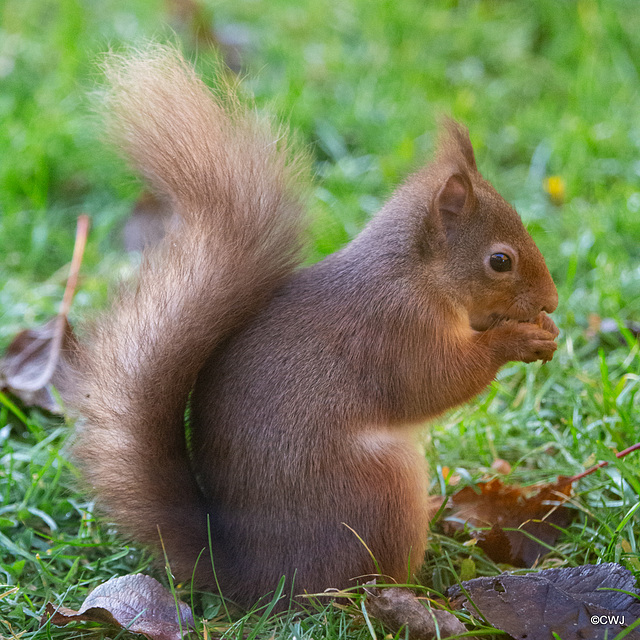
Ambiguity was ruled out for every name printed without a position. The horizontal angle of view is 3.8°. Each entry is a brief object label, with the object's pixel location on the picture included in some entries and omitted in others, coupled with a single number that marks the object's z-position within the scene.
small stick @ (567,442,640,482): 3.19
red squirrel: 3.15
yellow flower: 3.45
